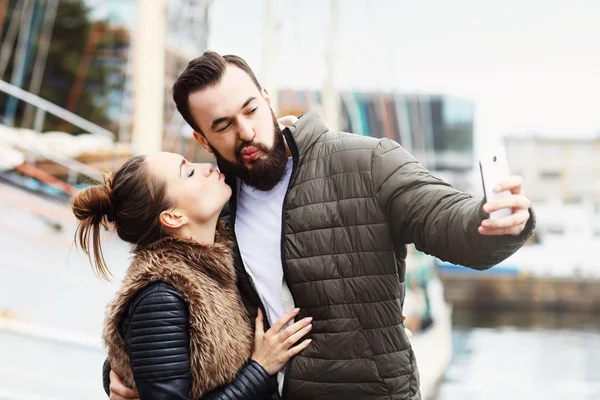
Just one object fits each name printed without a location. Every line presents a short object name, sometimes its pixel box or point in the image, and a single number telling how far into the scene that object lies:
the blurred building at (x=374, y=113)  11.43
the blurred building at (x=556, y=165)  42.38
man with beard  1.66
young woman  1.68
